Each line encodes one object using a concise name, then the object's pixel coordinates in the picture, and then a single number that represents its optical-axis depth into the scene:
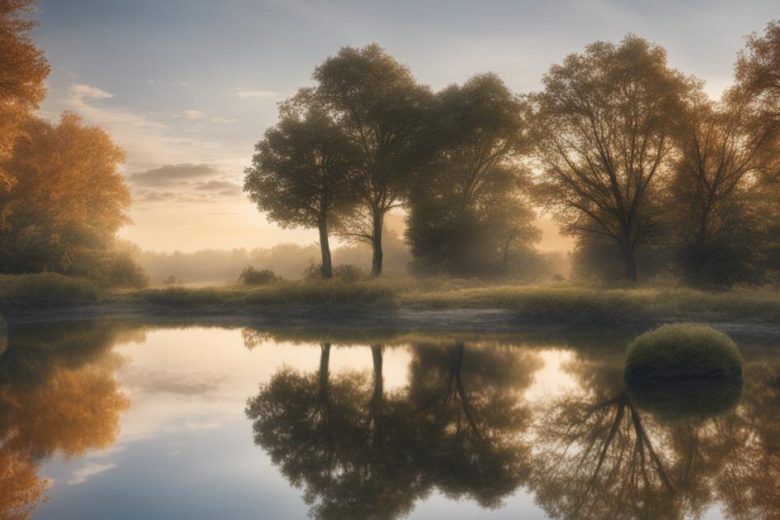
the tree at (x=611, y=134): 37.22
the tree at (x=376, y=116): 43.84
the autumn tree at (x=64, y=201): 40.94
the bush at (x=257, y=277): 42.94
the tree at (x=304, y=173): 42.78
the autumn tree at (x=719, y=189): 35.09
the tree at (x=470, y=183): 44.62
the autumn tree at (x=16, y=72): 28.20
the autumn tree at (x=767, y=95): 34.88
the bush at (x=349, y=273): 41.01
